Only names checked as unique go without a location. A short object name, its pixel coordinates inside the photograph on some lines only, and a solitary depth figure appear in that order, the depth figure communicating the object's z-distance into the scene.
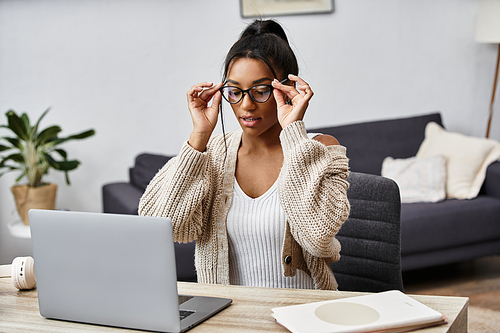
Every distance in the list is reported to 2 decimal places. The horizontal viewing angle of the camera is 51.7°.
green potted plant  2.86
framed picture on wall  3.33
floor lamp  3.37
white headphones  1.17
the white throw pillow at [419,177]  2.94
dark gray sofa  2.66
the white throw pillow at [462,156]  2.97
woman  1.22
